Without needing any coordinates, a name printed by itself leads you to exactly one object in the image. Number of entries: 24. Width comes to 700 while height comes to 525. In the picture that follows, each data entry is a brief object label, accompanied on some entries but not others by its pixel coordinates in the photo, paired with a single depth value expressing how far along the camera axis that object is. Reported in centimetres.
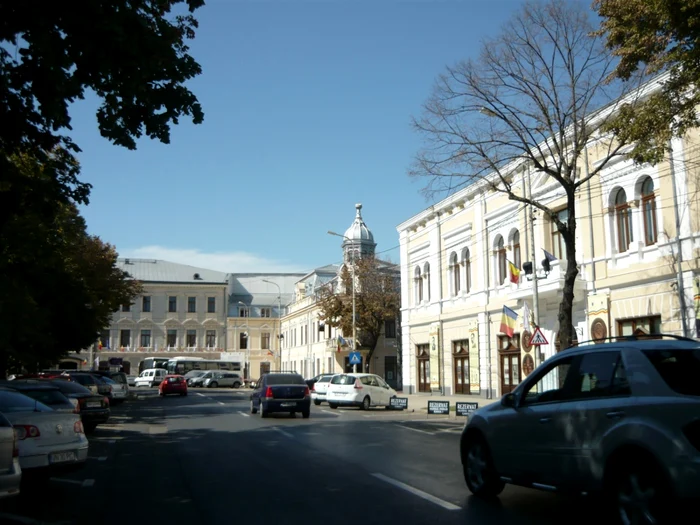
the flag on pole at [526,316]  2633
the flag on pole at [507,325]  3297
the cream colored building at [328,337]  6238
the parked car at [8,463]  816
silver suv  645
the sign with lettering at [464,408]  2606
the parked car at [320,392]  3809
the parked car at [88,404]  2059
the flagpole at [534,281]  2586
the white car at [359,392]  3403
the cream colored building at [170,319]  9431
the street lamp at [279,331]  7988
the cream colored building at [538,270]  2347
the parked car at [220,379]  7219
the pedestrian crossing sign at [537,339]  2372
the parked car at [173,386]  4916
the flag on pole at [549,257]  2764
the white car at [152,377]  7438
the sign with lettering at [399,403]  3319
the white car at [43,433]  1047
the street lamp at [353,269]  4575
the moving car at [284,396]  2691
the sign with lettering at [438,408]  2781
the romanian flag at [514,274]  2920
